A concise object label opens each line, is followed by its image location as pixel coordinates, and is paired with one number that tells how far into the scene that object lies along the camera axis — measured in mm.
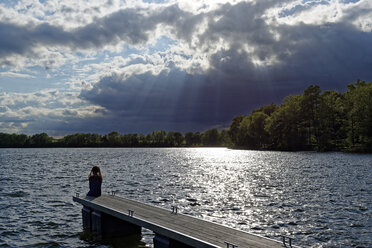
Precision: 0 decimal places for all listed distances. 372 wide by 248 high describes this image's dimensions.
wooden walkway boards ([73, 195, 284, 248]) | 10297
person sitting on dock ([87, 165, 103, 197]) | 18906
